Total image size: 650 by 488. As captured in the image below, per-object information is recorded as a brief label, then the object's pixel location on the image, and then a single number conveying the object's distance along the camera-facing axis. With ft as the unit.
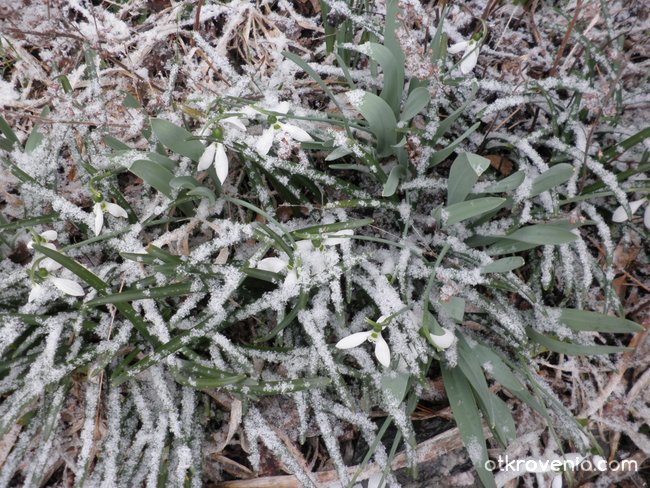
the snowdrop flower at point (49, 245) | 1.87
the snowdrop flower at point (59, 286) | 1.83
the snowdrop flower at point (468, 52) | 1.86
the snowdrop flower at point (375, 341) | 1.77
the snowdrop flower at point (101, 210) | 1.85
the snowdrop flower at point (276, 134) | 1.81
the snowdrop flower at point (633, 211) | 2.00
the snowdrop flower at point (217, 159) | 1.81
